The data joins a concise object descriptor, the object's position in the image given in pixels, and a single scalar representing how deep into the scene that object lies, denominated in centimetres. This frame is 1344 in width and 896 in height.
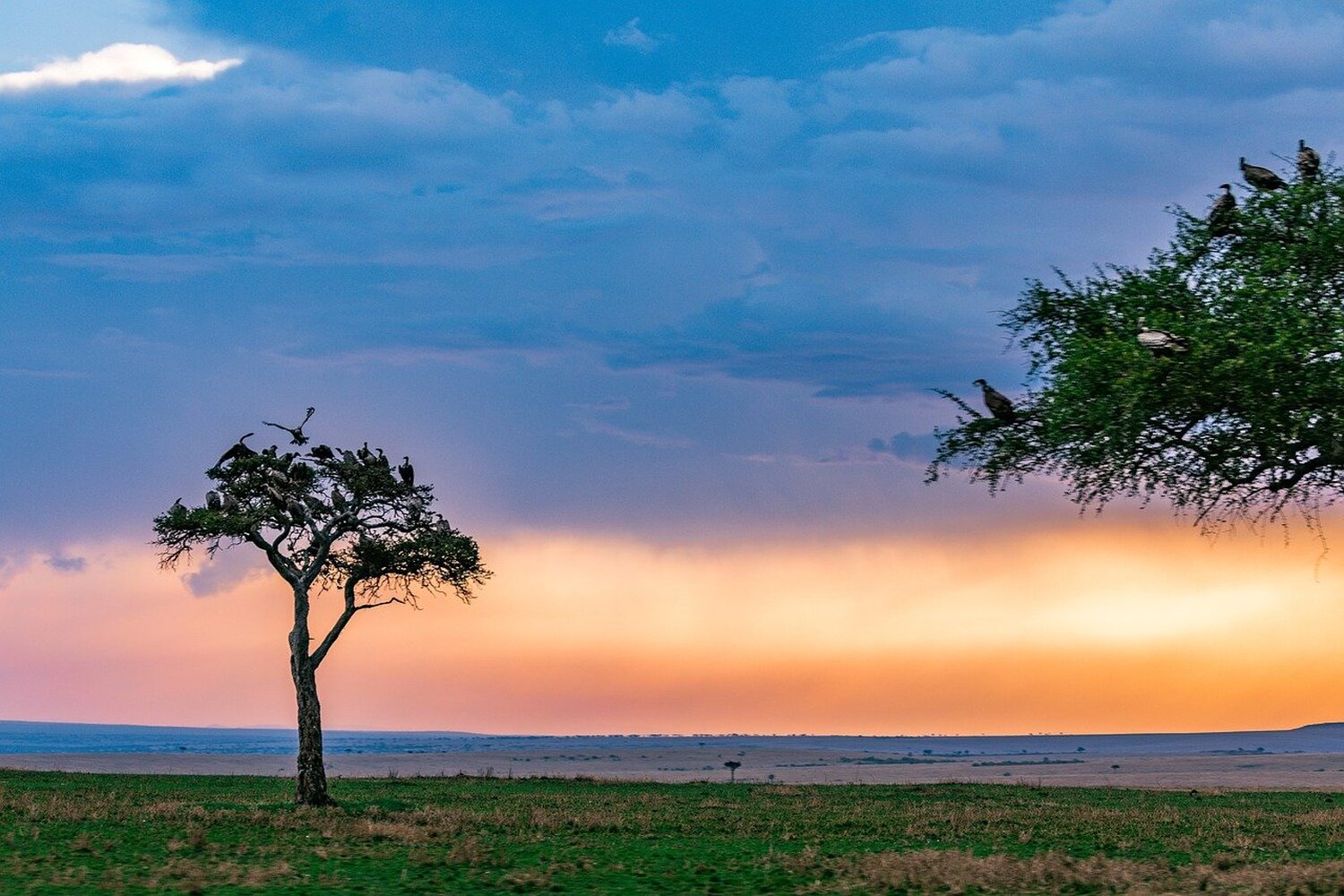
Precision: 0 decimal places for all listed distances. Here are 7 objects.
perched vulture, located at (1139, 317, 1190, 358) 2228
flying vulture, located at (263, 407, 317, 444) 4362
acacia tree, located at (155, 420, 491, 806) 4134
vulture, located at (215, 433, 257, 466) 4309
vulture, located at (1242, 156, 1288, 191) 2597
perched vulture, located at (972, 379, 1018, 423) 2797
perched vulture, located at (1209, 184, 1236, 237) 2630
